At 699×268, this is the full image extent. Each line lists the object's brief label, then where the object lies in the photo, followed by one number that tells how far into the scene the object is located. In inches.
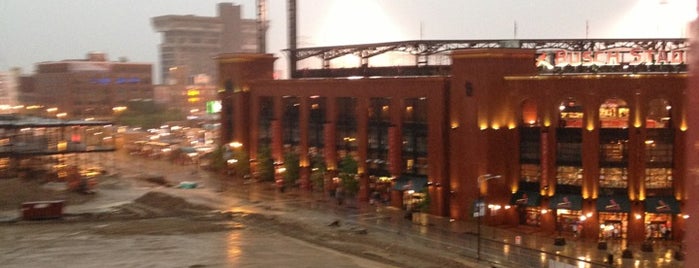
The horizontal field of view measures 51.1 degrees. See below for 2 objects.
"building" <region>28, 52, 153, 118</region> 6697.8
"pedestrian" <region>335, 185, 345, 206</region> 2288.9
